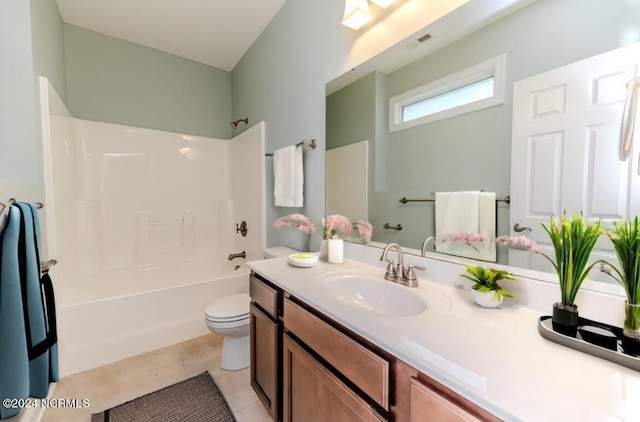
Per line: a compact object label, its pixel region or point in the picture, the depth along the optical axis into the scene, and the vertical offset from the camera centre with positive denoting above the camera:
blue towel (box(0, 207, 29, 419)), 1.04 -0.50
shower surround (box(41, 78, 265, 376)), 1.95 -0.26
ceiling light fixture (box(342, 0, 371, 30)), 1.39 +1.00
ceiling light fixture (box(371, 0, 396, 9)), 1.30 +0.98
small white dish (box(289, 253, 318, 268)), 1.46 -0.34
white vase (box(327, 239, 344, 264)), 1.55 -0.30
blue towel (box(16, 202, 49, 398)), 1.15 -0.45
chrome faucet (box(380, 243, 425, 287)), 1.15 -0.33
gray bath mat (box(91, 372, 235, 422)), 1.46 -1.20
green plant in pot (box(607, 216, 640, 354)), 0.63 -0.18
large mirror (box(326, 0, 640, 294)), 0.83 +0.44
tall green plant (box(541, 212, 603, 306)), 0.71 -0.15
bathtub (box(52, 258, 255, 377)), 1.89 -0.90
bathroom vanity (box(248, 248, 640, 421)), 0.51 -0.38
